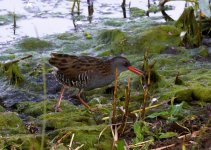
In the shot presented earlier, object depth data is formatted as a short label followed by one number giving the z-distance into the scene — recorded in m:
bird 12.55
